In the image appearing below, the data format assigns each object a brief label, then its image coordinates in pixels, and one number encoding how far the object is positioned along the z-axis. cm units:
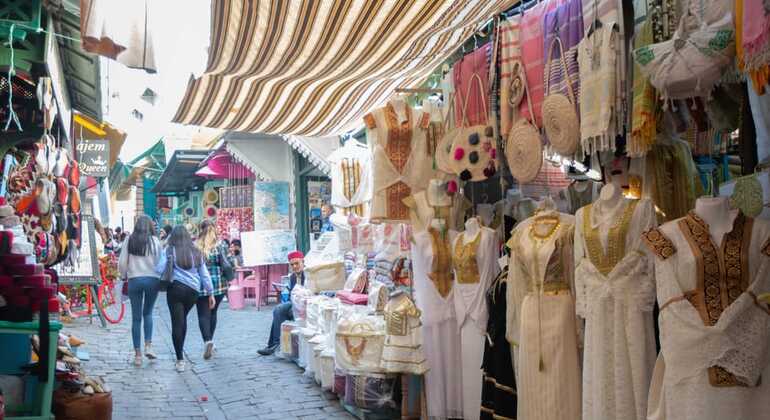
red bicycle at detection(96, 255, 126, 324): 1397
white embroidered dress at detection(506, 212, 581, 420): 373
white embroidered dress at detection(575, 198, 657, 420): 315
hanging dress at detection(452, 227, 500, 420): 479
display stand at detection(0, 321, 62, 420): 461
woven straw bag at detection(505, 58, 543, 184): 396
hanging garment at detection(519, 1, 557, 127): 396
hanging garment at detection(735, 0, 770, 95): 212
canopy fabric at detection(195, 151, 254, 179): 1741
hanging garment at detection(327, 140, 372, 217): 752
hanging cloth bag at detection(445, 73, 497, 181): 460
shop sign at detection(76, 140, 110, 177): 1467
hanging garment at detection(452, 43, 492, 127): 465
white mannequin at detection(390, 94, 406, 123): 562
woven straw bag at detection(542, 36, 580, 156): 356
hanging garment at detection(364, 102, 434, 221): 559
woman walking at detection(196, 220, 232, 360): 886
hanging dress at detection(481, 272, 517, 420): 428
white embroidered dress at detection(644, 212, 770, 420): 266
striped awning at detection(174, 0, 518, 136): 448
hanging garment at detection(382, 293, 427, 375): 529
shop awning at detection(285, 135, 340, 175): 1203
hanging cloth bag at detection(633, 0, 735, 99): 253
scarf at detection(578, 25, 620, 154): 325
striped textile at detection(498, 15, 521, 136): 422
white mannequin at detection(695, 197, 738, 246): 277
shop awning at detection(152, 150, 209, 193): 2027
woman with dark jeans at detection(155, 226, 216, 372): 830
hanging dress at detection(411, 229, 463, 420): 524
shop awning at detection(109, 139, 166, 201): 2692
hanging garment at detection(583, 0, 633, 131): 324
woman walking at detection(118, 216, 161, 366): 850
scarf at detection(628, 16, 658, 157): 303
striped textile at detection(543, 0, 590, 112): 361
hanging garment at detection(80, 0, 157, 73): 373
